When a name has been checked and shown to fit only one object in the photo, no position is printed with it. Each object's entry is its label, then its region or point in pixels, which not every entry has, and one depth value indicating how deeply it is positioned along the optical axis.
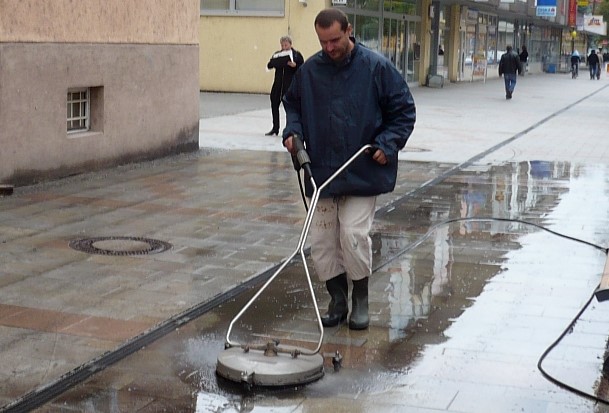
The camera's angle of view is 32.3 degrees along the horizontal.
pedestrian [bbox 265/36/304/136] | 18.02
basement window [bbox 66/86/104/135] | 12.66
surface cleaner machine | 5.21
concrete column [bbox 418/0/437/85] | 40.00
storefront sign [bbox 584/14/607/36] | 82.94
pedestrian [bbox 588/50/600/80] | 56.17
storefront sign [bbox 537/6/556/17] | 54.61
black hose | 5.26
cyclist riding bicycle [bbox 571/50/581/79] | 58.55
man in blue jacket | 6.05
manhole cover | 8.31
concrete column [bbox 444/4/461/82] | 44.78
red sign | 76.25
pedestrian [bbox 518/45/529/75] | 51.78
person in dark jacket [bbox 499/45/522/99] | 32.03
